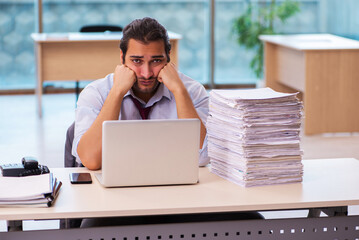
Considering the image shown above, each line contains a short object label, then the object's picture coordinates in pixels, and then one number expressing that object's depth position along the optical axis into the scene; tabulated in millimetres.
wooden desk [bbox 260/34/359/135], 5488
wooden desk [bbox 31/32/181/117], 6367
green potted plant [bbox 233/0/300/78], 7859
